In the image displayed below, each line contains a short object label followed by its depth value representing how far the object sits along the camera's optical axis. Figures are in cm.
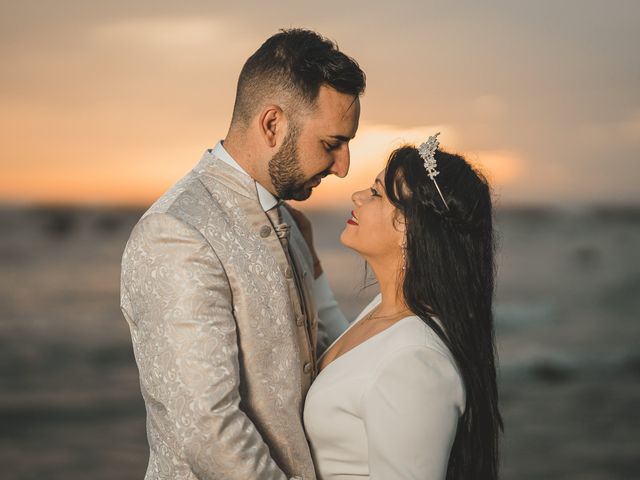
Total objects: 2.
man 227
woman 238
